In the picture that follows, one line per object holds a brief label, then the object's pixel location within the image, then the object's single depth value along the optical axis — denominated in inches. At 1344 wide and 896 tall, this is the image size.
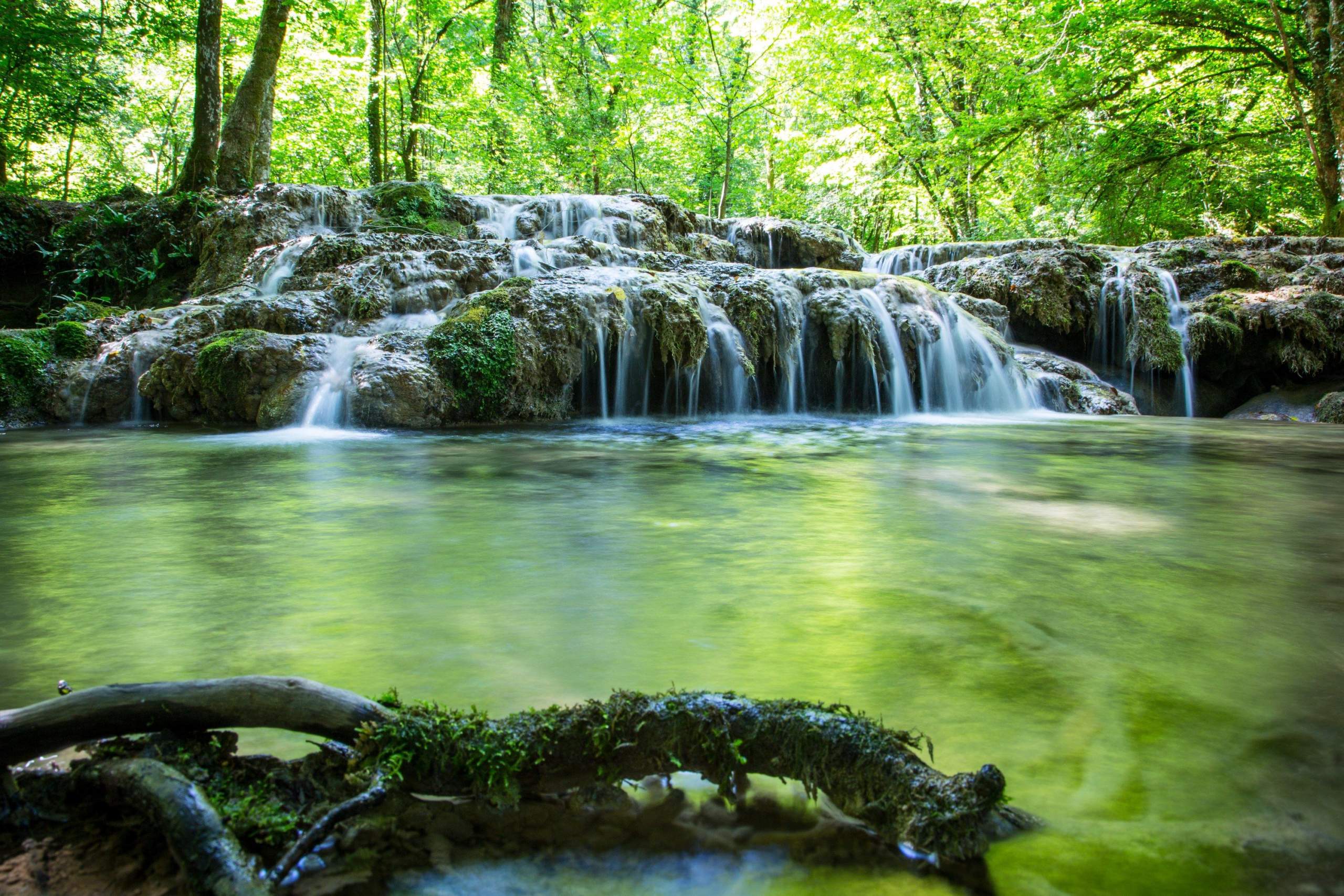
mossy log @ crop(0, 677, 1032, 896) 49.4
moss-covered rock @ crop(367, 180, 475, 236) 524.1
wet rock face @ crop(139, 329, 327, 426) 331.3
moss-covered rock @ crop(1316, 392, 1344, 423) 417.1
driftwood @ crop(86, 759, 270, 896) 42.6
